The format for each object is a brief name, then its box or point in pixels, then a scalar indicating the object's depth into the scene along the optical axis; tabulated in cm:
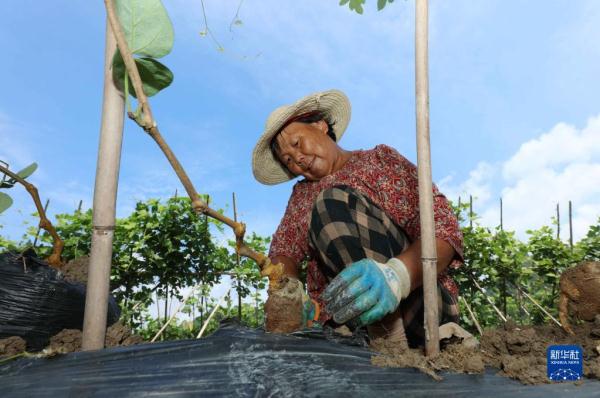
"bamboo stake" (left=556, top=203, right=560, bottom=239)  457
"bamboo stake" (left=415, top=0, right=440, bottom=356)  116
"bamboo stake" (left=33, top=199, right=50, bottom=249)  332
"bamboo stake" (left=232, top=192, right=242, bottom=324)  397
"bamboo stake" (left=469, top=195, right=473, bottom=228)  426
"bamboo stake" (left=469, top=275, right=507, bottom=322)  395
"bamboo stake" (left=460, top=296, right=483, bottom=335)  370
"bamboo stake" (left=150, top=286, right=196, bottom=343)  345
